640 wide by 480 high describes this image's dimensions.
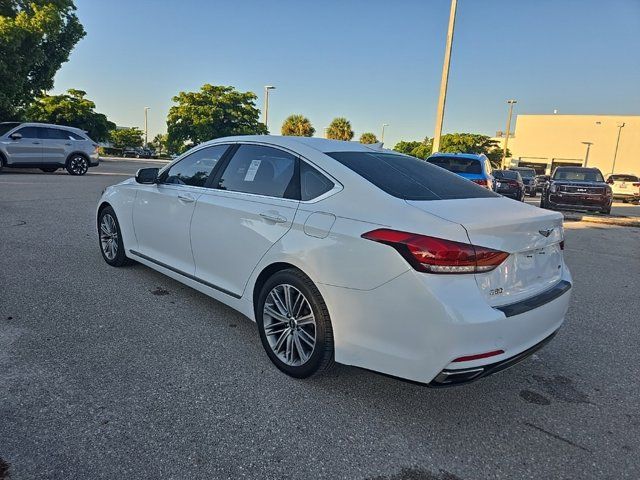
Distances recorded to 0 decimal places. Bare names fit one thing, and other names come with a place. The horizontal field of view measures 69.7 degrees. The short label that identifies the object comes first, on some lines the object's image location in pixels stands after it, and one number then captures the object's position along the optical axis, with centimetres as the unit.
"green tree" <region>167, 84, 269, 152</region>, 4088
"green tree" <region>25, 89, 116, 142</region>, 3531
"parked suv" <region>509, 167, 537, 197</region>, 2656
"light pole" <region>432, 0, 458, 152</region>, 1402
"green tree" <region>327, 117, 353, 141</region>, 5894
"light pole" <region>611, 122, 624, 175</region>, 5282
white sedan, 234
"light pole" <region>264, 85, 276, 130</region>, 3198
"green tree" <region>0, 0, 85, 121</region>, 1698
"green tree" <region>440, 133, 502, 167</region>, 5934
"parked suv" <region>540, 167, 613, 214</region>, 1500
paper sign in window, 354
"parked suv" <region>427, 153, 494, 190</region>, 1015
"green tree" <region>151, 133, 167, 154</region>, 7751
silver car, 1498
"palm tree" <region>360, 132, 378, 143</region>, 6788
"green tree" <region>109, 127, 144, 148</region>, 6469
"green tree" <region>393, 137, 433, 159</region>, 6146
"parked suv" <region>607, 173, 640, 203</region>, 2461
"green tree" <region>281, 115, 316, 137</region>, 5600
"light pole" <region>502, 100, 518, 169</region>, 5018
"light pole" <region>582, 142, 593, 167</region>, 5453
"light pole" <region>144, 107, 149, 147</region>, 6831
